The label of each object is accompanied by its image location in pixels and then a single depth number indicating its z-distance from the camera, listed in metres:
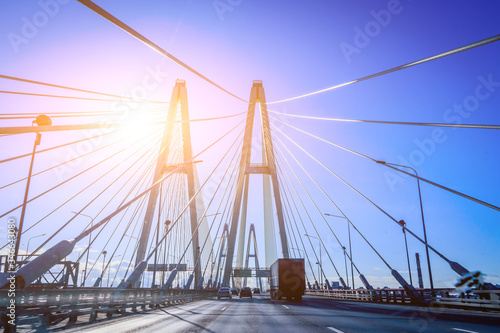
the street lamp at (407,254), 37.30
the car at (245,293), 49.22
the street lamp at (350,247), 49.29
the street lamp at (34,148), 13.41
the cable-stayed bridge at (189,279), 9.55
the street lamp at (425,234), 27.01
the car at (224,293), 44.19
